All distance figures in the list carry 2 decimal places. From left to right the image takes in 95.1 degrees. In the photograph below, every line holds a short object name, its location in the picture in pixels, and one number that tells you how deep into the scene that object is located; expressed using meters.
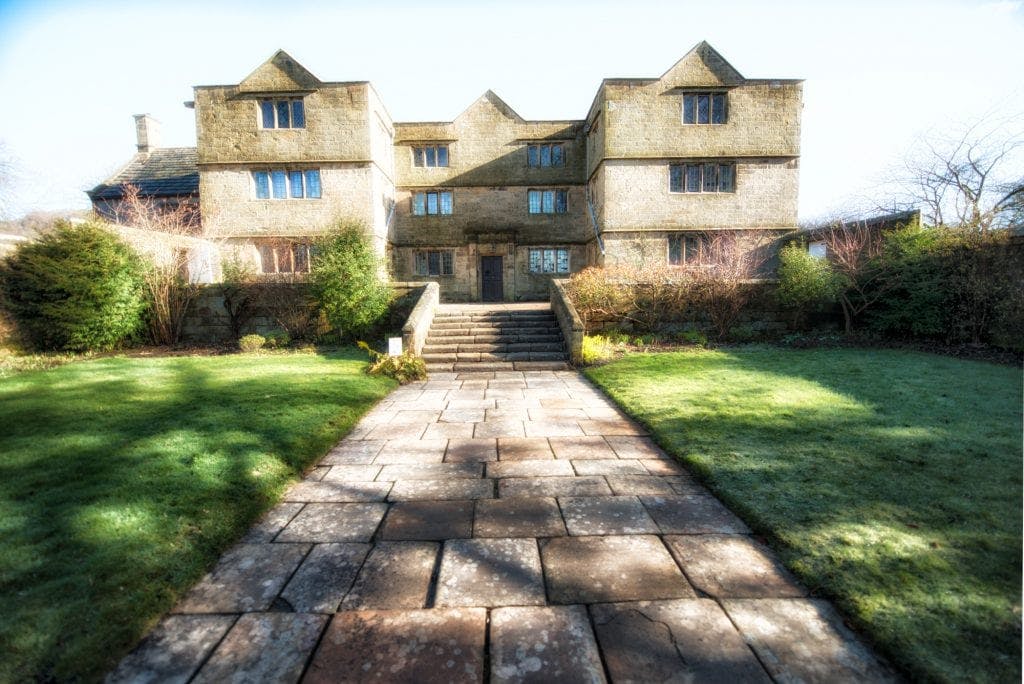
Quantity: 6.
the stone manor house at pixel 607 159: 18.36
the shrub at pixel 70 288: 10.90
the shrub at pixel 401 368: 9.02
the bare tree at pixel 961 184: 21.26
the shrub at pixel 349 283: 12.08
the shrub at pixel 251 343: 12.07
